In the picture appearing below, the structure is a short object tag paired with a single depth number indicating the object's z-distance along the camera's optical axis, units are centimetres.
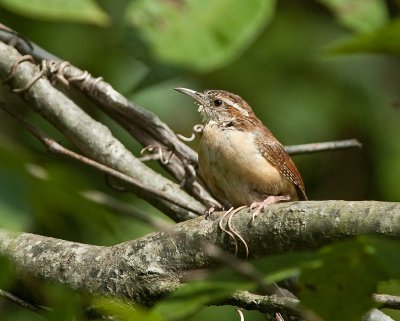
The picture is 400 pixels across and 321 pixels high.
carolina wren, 840
